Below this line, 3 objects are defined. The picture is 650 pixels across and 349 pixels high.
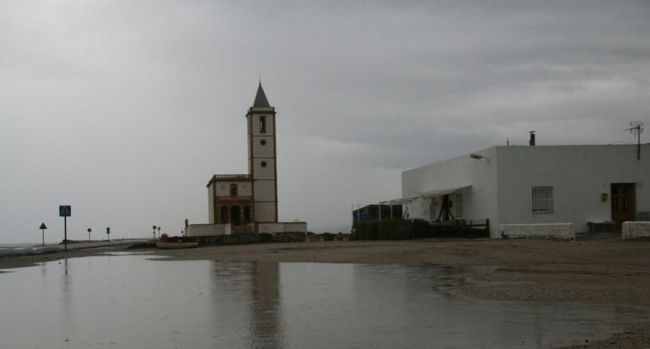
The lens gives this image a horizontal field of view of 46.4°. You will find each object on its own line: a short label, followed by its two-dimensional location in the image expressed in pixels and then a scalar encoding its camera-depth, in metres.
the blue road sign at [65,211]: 45.22
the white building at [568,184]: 39.41
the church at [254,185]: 73.19
